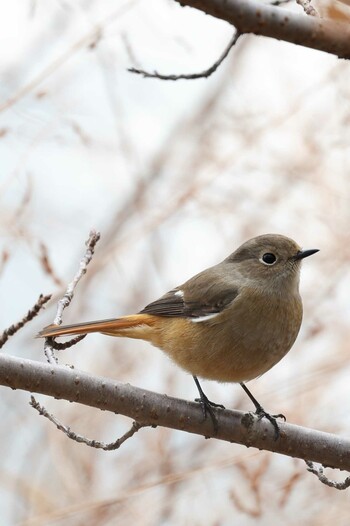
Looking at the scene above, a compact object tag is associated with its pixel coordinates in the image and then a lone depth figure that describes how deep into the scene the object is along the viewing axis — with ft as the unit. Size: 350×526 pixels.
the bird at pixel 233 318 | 21.89
